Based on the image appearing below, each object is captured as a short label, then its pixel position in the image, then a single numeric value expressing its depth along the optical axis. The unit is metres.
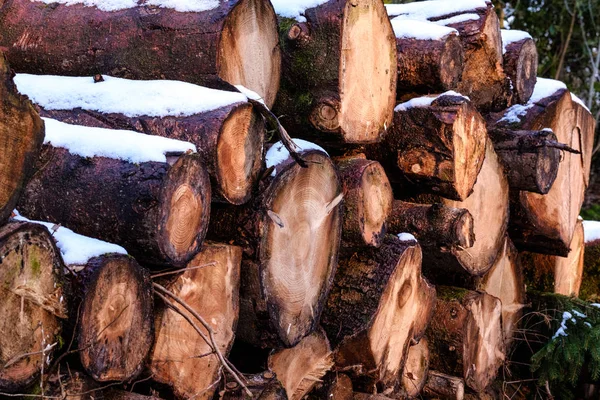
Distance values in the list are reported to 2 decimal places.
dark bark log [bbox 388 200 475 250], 2.97
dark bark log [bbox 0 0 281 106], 2.29
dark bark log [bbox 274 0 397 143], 2.55
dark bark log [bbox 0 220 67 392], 1.58
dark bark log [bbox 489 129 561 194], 3.46
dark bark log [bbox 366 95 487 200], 2.93
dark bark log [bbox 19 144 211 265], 1.86
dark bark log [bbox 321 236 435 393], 2.76
